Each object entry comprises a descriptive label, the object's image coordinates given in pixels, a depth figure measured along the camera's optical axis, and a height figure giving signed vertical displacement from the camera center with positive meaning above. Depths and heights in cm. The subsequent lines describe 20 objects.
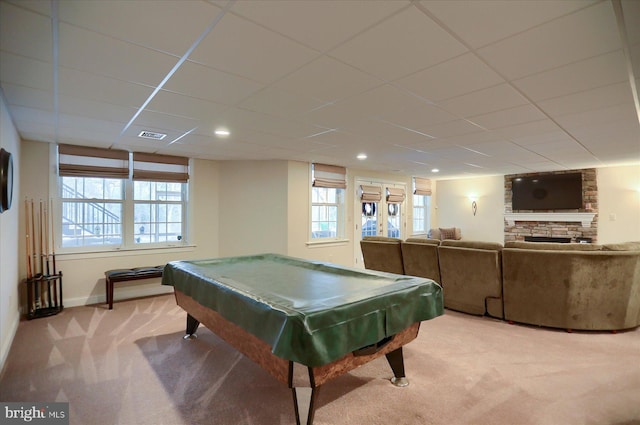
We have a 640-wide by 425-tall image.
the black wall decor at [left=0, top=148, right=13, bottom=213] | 239 +31
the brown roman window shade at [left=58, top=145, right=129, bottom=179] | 426 +78
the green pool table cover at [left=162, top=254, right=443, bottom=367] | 158 -56
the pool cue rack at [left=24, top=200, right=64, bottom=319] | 390 -64
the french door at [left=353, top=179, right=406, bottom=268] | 696 +7
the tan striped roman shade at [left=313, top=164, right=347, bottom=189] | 606 +78
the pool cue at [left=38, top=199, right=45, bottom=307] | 409 -33
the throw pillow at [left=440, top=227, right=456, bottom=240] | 816 -53
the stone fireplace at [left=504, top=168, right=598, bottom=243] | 659 -17
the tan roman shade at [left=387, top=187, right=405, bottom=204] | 761 +46
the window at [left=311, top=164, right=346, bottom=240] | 614 +27
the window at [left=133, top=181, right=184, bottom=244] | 497 +5
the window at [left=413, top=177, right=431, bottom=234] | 844 +24
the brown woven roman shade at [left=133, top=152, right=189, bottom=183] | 486 +78
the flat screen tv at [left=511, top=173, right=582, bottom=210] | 675 +48
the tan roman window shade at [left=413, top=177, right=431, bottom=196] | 837 +75
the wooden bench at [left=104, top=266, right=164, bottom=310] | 421 -84
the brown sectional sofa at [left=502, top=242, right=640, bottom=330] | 320 -76
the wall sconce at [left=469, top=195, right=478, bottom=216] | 827 +27
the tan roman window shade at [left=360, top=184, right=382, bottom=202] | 695 +47
